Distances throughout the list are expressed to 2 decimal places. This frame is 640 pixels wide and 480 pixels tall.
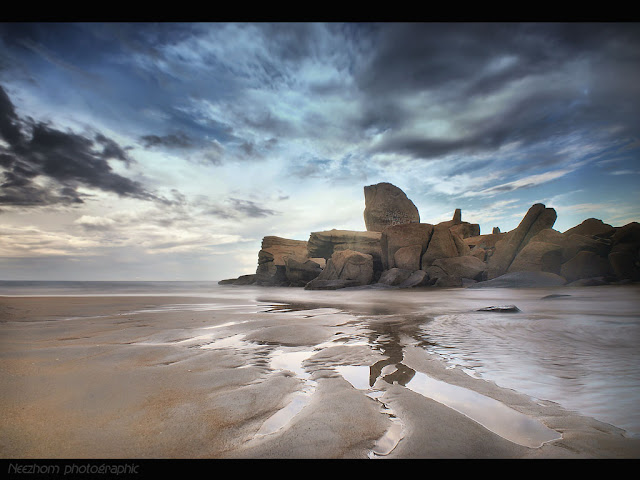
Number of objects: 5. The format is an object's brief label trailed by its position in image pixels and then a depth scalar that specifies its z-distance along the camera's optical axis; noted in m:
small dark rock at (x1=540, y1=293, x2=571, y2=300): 10.07
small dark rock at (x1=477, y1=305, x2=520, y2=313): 6.88
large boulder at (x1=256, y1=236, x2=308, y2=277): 46.84
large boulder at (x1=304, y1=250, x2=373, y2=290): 25.80
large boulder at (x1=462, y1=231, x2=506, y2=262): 28.92
